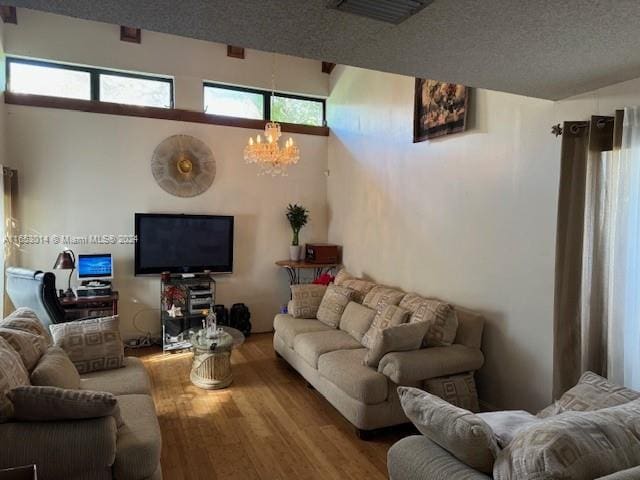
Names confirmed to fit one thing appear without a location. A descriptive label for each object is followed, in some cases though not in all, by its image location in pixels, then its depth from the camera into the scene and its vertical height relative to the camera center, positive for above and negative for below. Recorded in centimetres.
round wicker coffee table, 393 -135
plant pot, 592 -48
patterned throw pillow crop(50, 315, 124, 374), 303 -94
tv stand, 513 -105
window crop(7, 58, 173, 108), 475 +155
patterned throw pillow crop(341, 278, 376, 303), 454 -76
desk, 447 -99
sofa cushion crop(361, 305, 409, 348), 360 -87
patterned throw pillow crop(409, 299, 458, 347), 335 -84
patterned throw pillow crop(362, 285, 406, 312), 407 -78
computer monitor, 476 -59
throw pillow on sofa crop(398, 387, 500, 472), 154 -79
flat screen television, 514 -35
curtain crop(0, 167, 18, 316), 418 -12
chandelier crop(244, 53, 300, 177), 461 +72
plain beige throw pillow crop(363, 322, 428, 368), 315 -91
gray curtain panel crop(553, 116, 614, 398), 250 -19
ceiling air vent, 156 +80
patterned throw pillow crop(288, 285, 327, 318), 473 -94
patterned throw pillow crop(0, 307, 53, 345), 274 -72
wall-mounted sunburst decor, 530 +64
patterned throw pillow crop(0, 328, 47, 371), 240 -77
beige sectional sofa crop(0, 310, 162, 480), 182 -105
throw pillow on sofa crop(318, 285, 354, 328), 442 -92
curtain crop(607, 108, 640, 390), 232 -21
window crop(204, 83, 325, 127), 566 +156
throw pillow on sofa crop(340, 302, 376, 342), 395 -97
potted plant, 592 -7
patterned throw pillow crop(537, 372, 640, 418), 198 -84
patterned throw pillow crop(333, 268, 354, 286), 505 -71
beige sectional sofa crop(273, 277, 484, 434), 304 -117
